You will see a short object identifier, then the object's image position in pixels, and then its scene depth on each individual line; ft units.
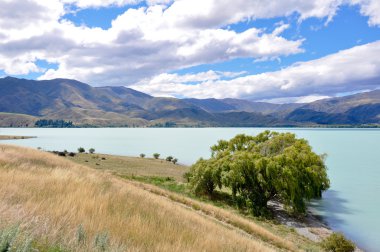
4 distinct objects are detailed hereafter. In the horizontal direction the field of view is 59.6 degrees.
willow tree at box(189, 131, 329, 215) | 133.80
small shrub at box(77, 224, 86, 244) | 21.04
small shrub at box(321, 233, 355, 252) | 93.46
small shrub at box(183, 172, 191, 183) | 170.86
